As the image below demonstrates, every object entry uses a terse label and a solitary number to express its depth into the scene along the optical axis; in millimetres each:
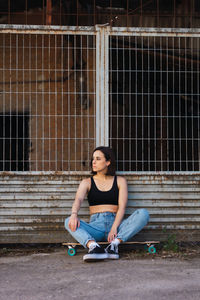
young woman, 4918
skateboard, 5100
